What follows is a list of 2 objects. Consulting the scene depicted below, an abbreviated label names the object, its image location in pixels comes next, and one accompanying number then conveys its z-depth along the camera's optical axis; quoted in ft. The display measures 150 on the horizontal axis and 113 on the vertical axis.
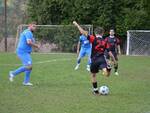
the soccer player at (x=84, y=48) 72.13
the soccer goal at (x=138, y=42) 123.85
